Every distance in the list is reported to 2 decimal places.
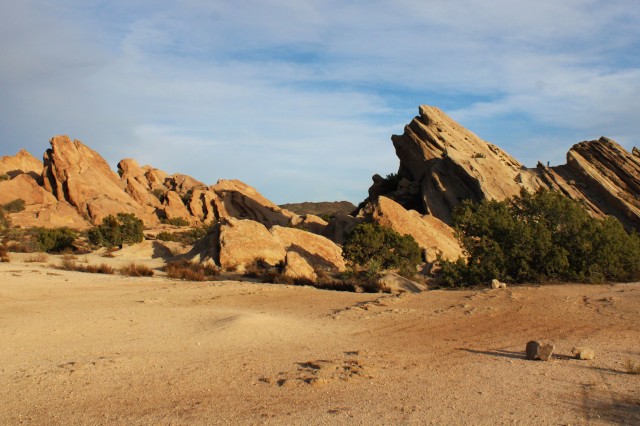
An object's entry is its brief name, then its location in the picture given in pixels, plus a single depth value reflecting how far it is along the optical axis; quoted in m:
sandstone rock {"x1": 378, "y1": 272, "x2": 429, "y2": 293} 16.44
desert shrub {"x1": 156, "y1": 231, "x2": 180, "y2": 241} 41.78
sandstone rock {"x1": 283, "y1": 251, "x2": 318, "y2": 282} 19.80
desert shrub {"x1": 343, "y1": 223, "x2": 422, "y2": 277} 22.58
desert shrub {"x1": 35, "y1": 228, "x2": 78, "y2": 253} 32.38
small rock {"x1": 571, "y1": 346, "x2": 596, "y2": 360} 8.03
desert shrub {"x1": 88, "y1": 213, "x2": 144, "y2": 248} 34.00
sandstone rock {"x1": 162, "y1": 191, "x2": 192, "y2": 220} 63.84
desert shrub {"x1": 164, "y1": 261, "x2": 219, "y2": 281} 19.89
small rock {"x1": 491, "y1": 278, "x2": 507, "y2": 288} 15.84
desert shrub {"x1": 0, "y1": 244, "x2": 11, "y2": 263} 22.81
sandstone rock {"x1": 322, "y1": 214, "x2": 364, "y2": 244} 33.97
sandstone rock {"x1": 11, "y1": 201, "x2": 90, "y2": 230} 50.53
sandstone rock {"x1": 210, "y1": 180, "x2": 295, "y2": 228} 60.06
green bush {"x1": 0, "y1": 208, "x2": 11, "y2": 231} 47.46
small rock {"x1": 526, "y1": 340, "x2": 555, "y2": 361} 7.93
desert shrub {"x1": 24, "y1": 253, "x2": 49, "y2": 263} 23.49
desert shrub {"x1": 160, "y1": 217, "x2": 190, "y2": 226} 60.34
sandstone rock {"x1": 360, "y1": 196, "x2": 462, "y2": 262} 31.11
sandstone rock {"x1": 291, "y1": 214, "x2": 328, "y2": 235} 39.90
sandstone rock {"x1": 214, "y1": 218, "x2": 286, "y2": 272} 22.73
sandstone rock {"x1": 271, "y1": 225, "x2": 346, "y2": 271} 24.98
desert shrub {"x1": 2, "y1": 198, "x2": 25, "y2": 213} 54.42
